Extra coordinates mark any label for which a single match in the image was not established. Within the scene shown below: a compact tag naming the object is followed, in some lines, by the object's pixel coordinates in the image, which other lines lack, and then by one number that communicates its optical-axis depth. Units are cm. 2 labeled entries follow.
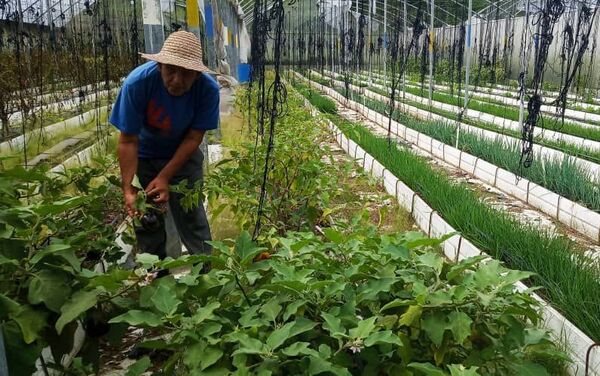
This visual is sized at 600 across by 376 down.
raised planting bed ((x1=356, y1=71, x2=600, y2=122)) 813
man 223
